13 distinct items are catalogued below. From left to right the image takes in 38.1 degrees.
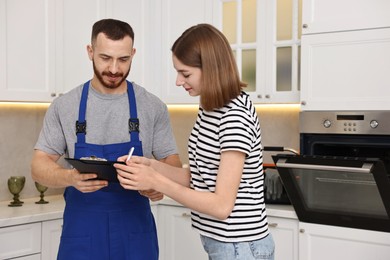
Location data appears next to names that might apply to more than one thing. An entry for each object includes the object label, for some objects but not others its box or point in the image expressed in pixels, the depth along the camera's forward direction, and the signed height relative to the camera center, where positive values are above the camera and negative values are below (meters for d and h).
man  1.97 -0.09
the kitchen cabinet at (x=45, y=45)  2.86 +0.39
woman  1.48 -0.12
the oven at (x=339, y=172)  2.64 -0.25
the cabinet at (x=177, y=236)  3.17 -0.67
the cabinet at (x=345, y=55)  2.72 +0.33
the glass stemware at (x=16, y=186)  3.07 -0.37
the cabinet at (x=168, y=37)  3.45 +0.52
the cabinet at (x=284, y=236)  2.86 -0.59
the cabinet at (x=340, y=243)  2.64 -0.59
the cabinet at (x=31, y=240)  2.63 -0.58
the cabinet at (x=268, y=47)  3.09 +0.41
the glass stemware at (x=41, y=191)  3.14 -0.40
